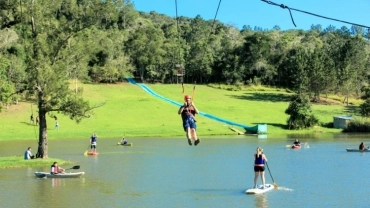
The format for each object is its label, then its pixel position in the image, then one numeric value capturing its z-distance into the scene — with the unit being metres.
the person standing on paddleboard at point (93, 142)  48.88
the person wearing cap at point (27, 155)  39.69
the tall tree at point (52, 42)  37.81
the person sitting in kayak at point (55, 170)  32.59
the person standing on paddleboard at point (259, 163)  28.86
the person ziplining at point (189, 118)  18.02
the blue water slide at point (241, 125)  79.62
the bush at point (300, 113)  84.12
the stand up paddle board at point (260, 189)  27.11
